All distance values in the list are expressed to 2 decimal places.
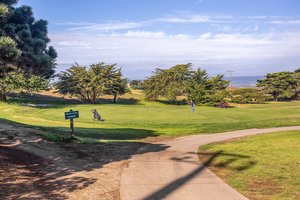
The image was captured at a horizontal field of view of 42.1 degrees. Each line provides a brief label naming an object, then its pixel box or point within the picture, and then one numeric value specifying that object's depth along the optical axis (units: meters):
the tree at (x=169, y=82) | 75.44
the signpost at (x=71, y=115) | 19.25
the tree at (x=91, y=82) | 68.00
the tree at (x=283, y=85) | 81.81
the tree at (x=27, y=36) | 13.85
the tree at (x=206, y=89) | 71.00
